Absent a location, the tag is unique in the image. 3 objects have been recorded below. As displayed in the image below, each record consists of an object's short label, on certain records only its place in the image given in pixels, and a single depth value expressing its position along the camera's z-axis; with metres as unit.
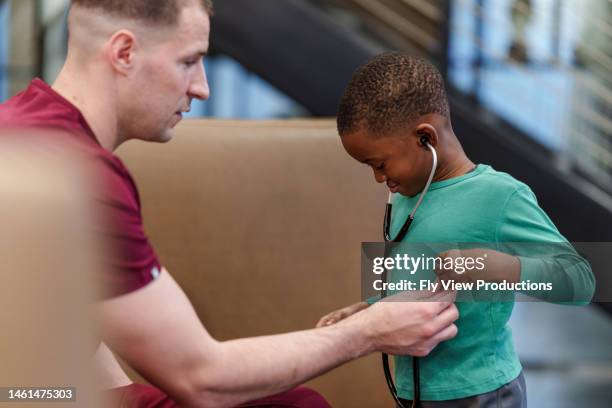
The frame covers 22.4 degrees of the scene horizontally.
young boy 2.11
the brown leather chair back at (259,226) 2.61
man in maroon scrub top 1.92
